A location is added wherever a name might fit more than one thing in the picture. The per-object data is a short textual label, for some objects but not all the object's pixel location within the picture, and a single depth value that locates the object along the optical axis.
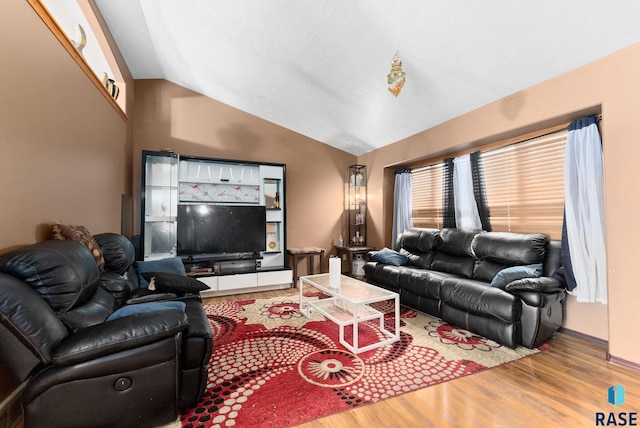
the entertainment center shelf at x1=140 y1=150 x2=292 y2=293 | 4.05
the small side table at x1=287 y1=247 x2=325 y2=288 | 4.77
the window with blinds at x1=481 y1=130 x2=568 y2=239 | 2.92
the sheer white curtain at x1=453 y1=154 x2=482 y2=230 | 3.72
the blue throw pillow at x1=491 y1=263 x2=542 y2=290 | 2.60
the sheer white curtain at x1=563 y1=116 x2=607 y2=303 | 2.42
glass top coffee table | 2.48
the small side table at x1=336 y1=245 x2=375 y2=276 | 5.07
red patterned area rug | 1.69
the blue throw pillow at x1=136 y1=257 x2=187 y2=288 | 2.88
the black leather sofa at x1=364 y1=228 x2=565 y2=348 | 2.40
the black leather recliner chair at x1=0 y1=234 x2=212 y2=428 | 1.20
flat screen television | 4.19
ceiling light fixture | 2.24
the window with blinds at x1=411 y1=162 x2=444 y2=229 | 4.36
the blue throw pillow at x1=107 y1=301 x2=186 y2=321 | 1.60
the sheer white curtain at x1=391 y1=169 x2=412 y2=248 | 4.79
